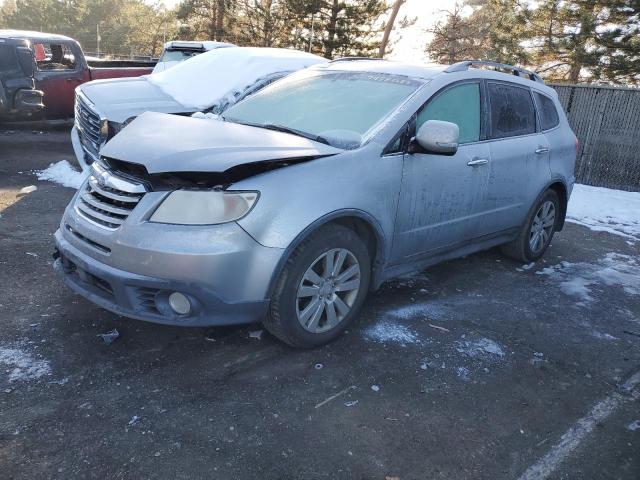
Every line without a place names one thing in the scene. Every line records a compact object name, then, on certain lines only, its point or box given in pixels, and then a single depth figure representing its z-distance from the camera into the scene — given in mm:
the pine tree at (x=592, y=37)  12797
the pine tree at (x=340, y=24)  27938
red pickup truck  10047
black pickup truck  8570
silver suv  2783
